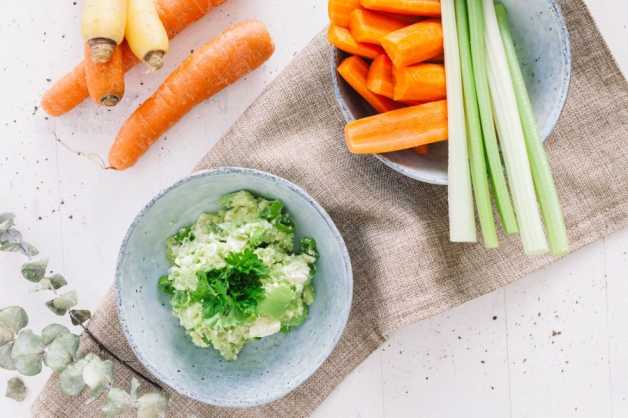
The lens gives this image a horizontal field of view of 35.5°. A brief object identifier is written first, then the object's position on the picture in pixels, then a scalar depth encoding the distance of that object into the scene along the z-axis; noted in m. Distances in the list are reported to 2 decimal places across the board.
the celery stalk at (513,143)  0.61
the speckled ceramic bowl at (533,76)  0.61
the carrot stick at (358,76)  0.62
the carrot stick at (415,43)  0.60
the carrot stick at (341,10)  0.61
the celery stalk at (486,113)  0.61
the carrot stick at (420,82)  0.61
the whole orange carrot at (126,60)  0.69
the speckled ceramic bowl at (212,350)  0.63
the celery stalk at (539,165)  0.61
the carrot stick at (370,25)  0.61
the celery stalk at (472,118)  0.61
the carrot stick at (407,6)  0.60
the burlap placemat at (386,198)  0.66
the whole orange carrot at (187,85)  0.68
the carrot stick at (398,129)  0.61
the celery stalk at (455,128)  0.61
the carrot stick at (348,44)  0.61
